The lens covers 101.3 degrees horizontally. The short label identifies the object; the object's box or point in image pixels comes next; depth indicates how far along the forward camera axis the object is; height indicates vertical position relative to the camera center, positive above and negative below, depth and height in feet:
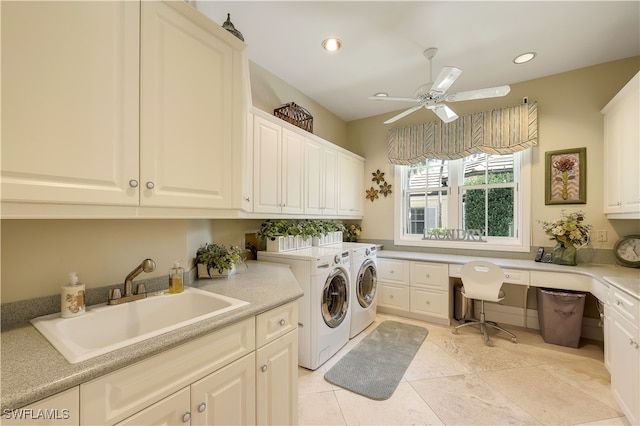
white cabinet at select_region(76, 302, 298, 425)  2.70 -2.13
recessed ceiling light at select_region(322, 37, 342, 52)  7.63 +5.06
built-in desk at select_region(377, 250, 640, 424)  5.30 -2.37
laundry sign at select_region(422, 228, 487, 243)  11.44 -0.92
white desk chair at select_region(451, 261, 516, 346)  8.95 -2.39
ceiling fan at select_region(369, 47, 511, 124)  6.61 +3.42
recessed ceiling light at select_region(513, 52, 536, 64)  8.43 +5.16
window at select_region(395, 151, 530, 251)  10.62 +0.54
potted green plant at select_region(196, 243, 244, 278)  5.89 -1.12
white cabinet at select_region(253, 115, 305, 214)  7.65 +1.44
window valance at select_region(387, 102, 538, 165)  10.05 +3.35
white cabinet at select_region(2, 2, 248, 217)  2.85 +1.41
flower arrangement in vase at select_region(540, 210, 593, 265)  8.76 -0.70
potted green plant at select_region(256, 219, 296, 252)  8.45 -0.71
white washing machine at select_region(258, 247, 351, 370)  7.52 -2.65
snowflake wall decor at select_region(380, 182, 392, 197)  13.19 +1.27
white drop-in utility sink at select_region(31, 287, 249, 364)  3.01 -1.61
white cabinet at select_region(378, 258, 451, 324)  10.32 -3.09
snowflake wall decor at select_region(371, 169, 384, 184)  13.41 +1.94
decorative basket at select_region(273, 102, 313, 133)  9.25 +3.59
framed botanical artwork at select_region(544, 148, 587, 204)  9.31 +1.41
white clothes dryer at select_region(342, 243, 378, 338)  9.47 -2.80
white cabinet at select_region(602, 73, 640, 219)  6.98 +1.84
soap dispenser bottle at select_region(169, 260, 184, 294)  4.89 -1.25
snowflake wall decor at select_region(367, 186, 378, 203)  13.58 +1.05
